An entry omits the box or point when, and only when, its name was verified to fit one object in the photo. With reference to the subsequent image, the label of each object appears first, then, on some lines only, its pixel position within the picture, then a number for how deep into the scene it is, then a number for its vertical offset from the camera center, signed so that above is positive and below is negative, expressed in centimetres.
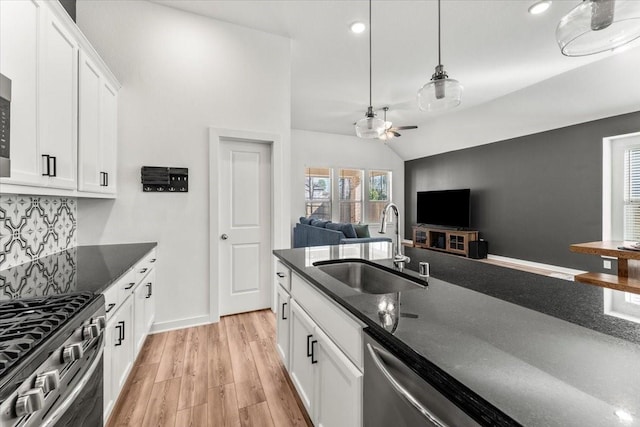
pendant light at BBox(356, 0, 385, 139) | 248 +79
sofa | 493 -39
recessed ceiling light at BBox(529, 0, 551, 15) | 288 +218
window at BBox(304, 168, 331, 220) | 770 +58
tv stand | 665 -65
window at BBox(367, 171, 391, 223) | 850 +64
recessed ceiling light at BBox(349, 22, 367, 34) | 318 +217
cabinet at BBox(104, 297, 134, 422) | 146 -81
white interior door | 320 -15
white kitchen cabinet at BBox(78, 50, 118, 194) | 192 +67
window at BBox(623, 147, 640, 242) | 438 +29
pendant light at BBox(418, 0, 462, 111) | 179 +80
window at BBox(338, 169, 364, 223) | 816 +58
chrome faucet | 168 -16
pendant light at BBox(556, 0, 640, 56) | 111 +81
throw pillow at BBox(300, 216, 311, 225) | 623 -17
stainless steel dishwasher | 65 -50
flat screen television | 705 +15
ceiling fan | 542 +175
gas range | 73 -44
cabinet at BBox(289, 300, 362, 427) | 109 -77
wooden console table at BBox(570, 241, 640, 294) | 244 -53
